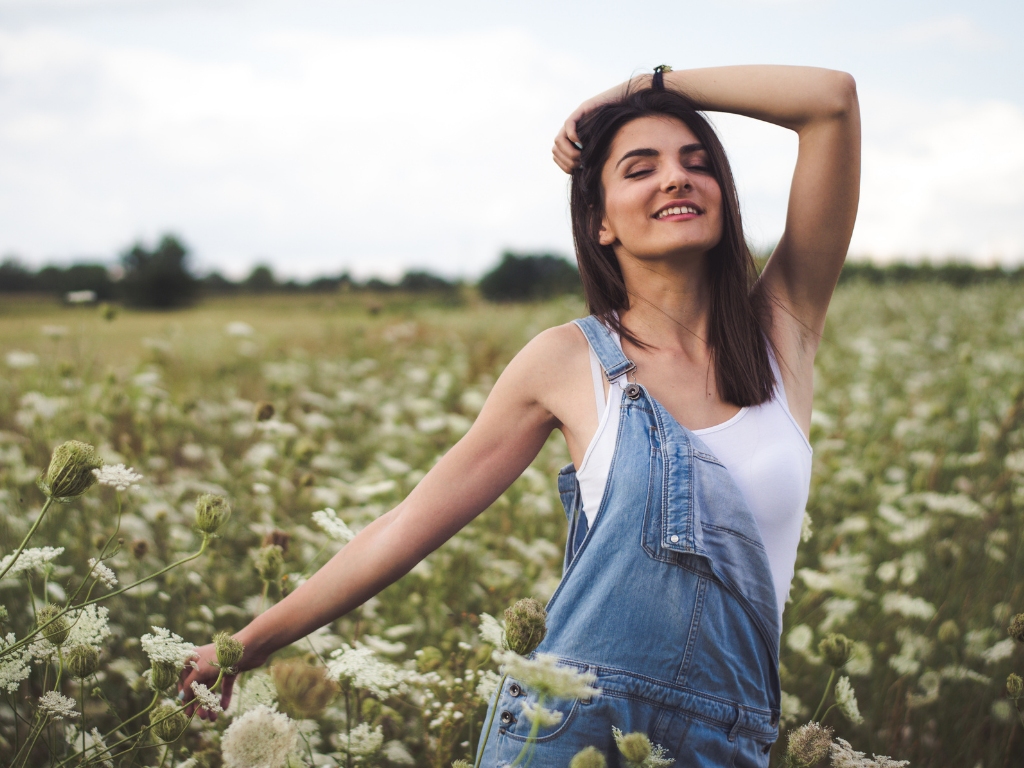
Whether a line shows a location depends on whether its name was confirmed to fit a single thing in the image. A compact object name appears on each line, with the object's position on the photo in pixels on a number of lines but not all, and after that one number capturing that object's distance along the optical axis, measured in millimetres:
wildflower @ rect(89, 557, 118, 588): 1113
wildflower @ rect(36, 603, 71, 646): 1079
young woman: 1194
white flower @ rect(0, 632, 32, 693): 1026
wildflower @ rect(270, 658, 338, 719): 1308
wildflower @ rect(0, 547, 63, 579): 1134
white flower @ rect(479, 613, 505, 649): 1239
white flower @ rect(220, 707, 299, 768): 1046
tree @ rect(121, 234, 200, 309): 30922
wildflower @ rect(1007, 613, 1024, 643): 1242
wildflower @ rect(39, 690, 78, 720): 1056
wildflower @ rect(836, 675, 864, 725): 1317
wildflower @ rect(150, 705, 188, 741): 1054
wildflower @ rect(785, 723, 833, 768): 1002
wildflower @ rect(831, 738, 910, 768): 1077
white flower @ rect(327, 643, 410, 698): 1196
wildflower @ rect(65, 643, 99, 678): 1103
